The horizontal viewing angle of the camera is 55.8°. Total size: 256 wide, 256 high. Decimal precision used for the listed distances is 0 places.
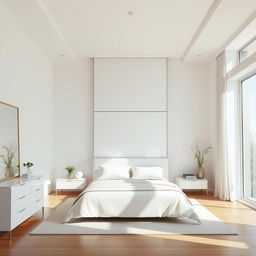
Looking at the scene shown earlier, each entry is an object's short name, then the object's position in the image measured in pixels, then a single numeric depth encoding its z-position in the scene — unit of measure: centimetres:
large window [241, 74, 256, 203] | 436
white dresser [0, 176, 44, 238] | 275
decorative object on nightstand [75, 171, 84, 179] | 518
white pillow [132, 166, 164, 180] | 482
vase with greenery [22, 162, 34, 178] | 347
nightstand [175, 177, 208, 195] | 502
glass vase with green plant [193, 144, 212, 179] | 516
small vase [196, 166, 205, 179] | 514
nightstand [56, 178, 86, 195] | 506
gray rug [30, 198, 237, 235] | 292
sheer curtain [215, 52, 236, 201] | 454
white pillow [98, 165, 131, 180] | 483
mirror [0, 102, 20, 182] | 333
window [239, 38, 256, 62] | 415
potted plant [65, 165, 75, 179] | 517
